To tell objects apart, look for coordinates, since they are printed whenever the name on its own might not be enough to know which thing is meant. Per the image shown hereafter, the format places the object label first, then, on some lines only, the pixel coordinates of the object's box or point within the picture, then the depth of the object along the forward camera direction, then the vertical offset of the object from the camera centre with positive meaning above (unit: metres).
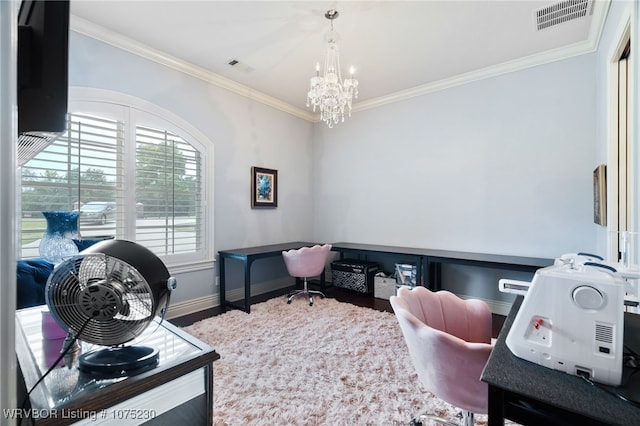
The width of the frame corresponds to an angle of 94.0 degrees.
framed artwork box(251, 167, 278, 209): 4.01 +0.34
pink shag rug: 1.74 -1.16
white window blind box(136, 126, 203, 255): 2.98 +0.21
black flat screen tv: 0.74 +0.37
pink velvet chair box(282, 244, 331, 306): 3.58 -0.59
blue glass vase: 1.36 -0.13
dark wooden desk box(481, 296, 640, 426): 0.74 -0.48
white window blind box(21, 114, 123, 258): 2.29 +0.26
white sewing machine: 0.84 -0.33
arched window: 2.38 +0.30
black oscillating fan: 0.79 -0.24
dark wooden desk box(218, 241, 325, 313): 3.36 -0.53
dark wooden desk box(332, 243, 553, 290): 2.87 -0.48
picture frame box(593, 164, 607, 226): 2.28 +0.15
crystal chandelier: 2.60 +1.08
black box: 4.05 -0.86
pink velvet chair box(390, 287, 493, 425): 1.17 -0.60
